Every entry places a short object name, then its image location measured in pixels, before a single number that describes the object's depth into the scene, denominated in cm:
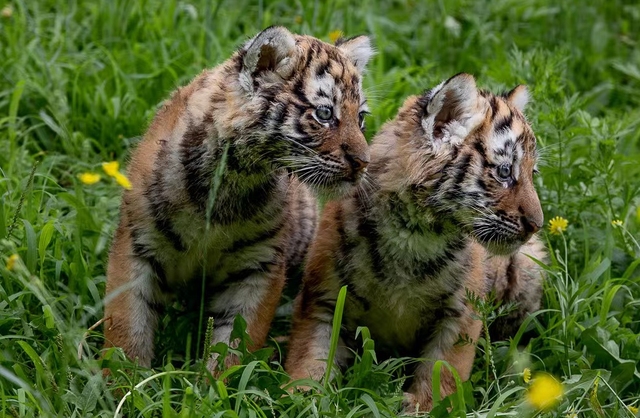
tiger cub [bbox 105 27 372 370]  1000
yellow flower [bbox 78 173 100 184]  795
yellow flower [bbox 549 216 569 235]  1179
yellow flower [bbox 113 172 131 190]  795
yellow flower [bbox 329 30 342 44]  1525
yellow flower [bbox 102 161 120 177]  800
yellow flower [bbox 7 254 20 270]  728
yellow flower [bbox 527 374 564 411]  803
